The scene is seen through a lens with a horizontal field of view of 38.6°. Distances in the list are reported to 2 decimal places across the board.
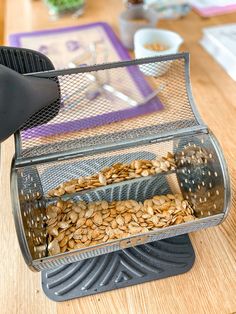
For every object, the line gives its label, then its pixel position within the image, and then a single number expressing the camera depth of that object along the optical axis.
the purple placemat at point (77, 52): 0.54
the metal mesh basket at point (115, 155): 0.37
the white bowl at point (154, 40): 0.70
